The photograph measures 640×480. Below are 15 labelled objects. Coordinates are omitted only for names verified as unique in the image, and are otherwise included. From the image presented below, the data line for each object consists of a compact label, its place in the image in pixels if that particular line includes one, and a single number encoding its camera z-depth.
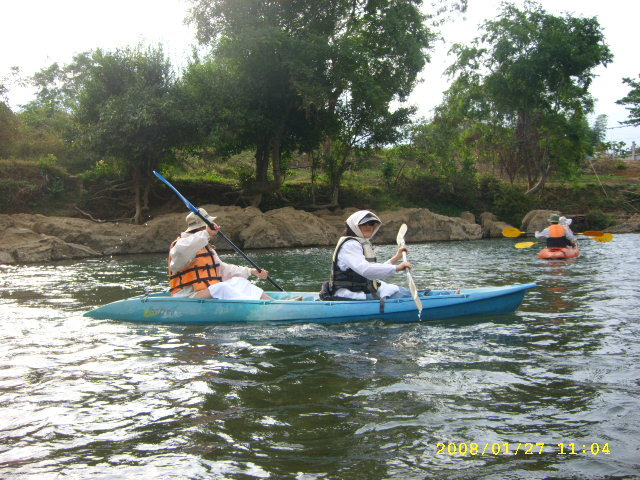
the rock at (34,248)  13.07
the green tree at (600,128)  30.88
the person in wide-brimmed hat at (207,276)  6.20
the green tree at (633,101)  30.50
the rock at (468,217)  21.17
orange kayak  11.96
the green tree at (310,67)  17.36
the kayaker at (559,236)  11.97
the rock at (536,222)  19.91
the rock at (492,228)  19.83
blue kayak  5.95
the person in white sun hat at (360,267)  5.57
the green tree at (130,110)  16.41
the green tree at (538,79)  21.41
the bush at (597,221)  21.30
